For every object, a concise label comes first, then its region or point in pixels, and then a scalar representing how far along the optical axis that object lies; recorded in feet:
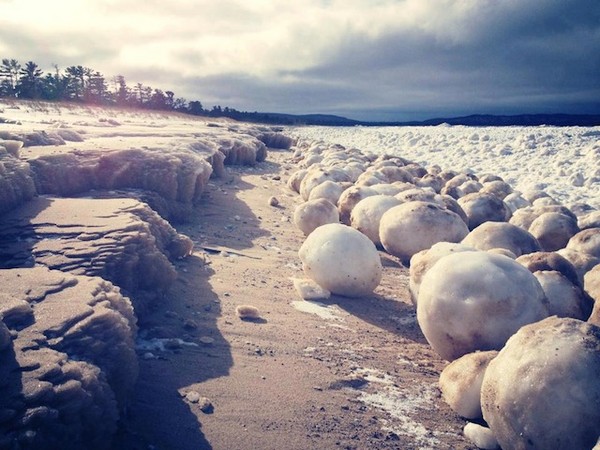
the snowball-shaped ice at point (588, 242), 16.03
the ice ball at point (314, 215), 20.83
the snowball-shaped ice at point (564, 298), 11.41
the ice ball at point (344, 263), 14.44
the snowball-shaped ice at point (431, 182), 32.64
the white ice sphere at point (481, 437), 8.49
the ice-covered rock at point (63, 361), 6.43
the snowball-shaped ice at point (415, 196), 21.17
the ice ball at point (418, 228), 17.51
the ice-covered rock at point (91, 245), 11.35
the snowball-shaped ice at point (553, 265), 12.32
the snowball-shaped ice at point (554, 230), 19.43
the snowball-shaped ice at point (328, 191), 25.75
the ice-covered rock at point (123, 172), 18.08
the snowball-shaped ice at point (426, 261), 13.25
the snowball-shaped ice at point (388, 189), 23.65
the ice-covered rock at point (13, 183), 13.53
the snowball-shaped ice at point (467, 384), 9.11
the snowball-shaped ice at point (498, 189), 31.01
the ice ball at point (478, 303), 10.21
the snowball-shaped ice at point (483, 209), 22.88
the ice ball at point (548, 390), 7.23
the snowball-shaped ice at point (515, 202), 27.40
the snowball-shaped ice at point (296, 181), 34.27
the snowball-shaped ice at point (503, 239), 15.53
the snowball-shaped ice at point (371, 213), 19.93
